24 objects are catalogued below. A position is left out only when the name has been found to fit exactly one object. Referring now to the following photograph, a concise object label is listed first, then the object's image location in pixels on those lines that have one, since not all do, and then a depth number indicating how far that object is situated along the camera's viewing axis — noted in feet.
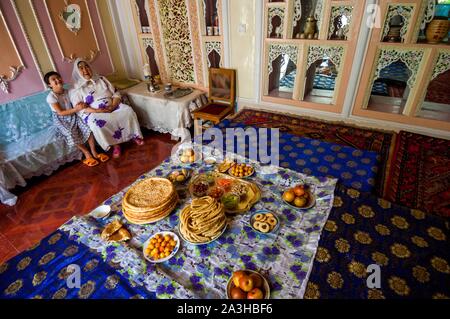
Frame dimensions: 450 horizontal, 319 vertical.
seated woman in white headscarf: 10.32
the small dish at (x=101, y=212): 4.84
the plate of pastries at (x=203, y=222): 4.11
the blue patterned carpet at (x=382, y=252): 3.47
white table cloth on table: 11.33
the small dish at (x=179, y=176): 5.51
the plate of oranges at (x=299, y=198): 4.77
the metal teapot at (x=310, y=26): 9.02
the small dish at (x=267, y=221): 4.29
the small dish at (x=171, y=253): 3.96
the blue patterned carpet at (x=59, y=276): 3.60
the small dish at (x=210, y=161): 6.14
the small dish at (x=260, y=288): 3.41
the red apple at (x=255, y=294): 3.32
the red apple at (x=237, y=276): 3.53
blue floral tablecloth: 3.62
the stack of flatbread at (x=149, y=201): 4.49
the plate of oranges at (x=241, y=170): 5.65
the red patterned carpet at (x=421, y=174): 5.65
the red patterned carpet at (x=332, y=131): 7.57
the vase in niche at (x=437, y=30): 7.17
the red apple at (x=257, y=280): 3.48
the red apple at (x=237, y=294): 3.38
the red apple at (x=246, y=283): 3.41
